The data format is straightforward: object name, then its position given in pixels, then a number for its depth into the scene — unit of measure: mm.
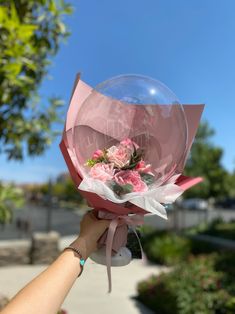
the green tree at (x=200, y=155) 10329
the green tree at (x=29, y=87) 2115
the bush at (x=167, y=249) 6064
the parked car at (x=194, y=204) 29998
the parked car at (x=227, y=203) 35632
